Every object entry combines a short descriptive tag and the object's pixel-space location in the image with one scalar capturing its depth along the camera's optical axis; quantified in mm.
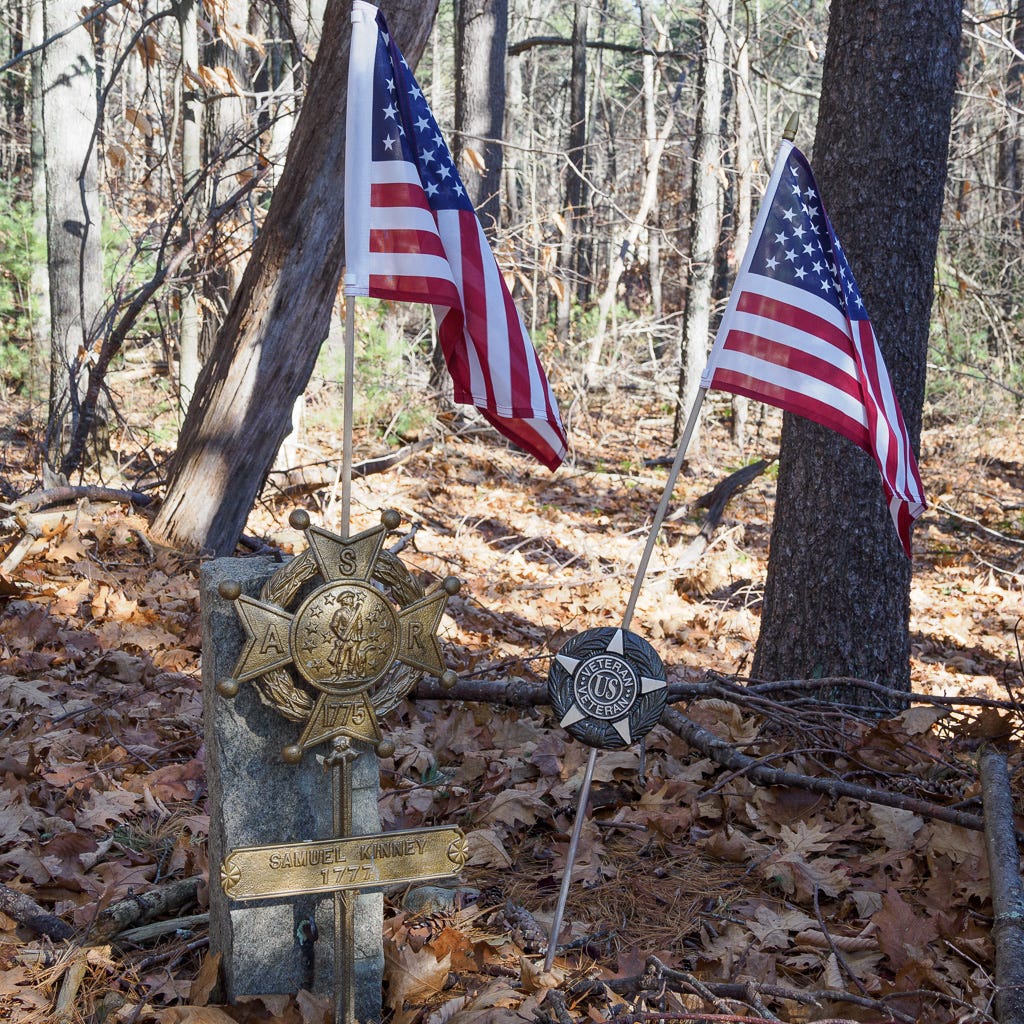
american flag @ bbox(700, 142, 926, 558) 2975
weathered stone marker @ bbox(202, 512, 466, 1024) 2332
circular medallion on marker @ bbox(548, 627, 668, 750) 2598
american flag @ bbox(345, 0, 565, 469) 2865
